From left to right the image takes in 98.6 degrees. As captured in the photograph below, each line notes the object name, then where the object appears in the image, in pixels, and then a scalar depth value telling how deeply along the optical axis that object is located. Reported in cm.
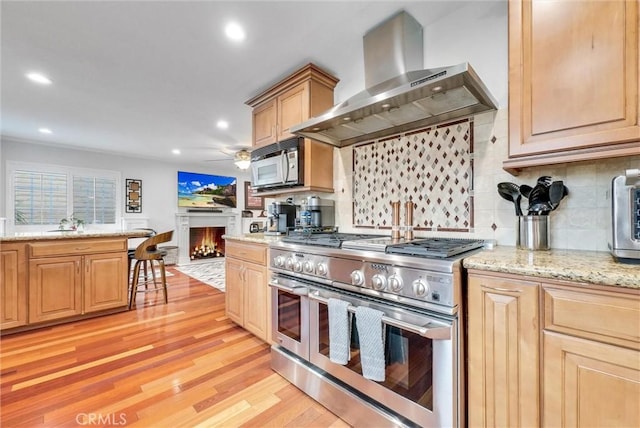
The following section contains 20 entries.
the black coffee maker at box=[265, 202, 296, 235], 264
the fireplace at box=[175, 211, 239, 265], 618
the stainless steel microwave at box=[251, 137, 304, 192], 240
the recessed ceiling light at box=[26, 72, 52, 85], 252
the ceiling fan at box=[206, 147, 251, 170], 466
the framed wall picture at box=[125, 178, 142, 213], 570
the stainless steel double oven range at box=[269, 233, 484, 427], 113
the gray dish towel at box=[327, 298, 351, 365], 143
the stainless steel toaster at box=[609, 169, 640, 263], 99
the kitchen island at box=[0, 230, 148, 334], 252
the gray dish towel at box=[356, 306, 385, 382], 128
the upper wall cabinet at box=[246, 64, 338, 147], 238
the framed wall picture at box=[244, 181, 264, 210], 754
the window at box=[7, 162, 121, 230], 464
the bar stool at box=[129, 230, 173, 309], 320
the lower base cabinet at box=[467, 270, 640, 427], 85
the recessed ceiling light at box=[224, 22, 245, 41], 187
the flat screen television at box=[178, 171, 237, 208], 639
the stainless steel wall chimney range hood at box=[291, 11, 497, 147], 141
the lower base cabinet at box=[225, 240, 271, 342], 214
